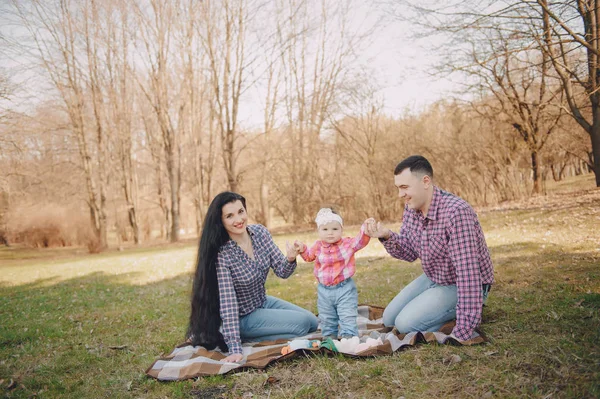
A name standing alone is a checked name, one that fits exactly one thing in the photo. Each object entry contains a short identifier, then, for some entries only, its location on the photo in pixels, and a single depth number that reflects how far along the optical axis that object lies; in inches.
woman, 161.9
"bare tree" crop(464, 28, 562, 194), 678.5
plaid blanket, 144.4
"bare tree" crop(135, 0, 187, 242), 799.7
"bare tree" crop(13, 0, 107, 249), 765.3
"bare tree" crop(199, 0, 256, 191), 731.4
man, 142.5
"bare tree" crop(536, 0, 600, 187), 409.4
